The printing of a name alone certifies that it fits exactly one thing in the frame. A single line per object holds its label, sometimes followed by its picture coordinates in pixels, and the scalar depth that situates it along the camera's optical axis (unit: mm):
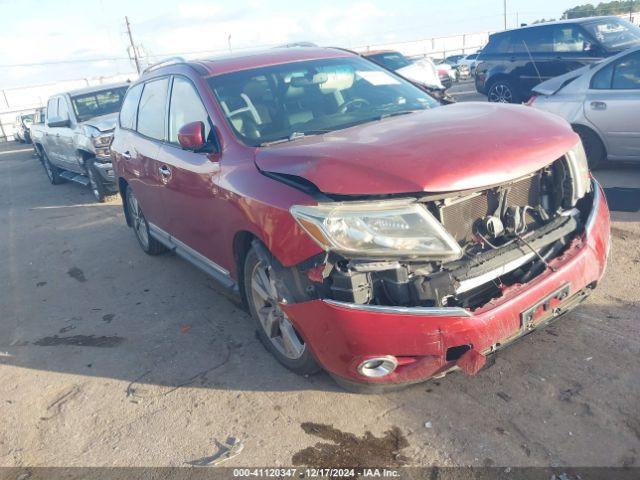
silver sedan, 6383
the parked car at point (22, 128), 25547
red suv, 2619
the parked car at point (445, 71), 18609
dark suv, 10172
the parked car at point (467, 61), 28259
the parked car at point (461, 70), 26588
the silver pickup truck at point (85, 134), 9344
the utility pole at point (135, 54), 46975
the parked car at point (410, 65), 13188
